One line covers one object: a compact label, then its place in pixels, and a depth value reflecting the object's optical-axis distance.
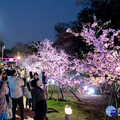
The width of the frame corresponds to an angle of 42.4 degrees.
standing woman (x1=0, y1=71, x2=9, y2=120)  4.43
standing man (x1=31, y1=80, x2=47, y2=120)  4.36
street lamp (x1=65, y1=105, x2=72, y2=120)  4.59
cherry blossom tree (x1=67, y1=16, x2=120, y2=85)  6.11
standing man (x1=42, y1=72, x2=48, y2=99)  10.22
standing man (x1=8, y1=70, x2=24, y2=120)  5.34
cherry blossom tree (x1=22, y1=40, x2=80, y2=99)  9.42
